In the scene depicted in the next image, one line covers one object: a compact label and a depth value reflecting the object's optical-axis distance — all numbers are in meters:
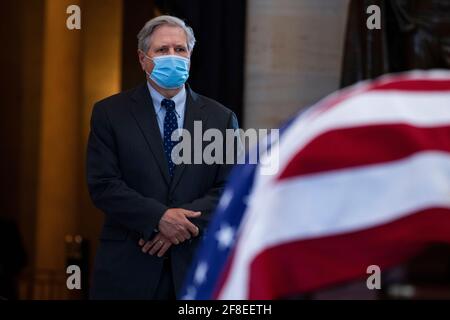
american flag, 4.29
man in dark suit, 8.81
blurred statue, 11.97
